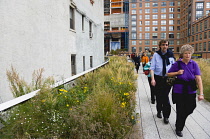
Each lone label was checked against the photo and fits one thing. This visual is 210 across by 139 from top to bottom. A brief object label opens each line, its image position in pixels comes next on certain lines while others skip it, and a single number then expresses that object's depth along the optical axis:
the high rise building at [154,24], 77.31
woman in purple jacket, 3.53
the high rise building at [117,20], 83.00
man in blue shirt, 4.34
